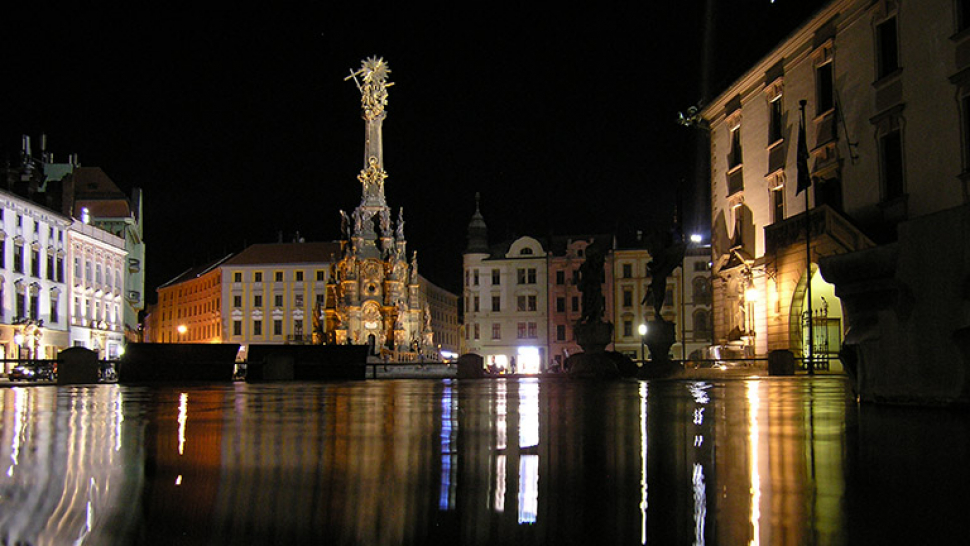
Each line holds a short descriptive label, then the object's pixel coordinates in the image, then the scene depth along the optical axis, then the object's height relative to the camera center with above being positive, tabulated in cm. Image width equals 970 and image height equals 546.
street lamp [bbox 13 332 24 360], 5569 +34
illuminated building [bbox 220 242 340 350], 9975 +542
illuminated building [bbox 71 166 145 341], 7662 +1141
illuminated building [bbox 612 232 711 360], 7312 +379
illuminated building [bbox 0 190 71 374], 5538 +432
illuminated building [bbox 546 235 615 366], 8025 +405
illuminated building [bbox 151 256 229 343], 10381 +444
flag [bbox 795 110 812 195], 2669 +536
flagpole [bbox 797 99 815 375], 2525 +253
